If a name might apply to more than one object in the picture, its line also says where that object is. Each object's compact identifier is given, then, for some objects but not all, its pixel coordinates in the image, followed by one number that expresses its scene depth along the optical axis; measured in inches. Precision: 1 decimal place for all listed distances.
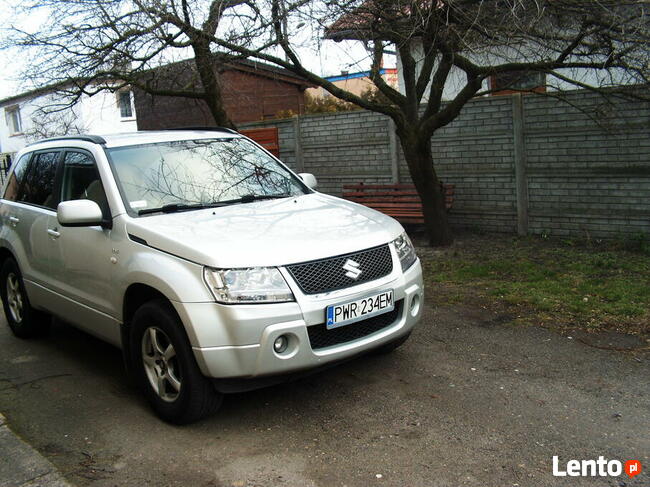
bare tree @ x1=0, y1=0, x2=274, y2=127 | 348.8
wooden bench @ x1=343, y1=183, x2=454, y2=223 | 418.3
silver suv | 157.2
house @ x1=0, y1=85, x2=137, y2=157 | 433.4
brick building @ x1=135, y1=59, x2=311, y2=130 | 866.1
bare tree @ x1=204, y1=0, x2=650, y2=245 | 264.7
